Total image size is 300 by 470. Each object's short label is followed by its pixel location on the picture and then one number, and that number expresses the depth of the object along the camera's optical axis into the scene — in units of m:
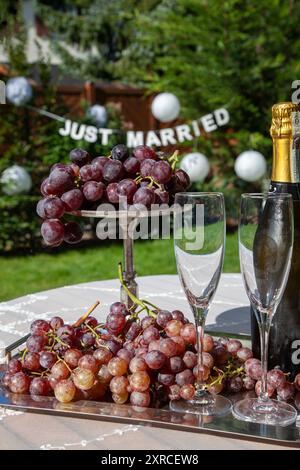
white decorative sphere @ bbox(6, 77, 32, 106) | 4.84
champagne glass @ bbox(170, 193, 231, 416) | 0.79
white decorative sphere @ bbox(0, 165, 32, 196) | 4.63
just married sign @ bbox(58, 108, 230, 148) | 4.53
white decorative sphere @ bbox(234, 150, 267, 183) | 5.04
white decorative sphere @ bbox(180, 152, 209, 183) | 5.06
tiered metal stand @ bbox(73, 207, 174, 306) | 1.06
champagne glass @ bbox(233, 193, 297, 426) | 0.79
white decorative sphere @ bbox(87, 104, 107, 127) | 5.29
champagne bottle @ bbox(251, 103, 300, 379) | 0.93
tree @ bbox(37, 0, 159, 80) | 10.03
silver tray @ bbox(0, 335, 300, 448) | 0.75
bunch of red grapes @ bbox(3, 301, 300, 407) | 0.83
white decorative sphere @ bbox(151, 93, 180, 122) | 5.20
